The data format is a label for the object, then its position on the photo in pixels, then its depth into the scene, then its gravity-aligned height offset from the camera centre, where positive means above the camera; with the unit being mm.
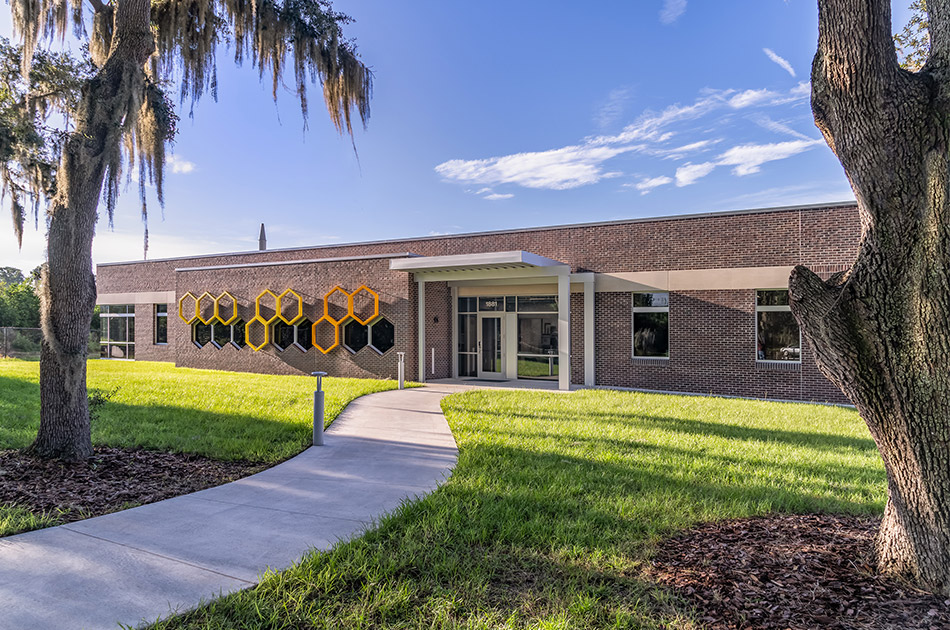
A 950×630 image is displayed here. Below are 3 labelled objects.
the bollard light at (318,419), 8719 -1405
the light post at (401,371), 16969 -1316
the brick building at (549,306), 15711 +689
